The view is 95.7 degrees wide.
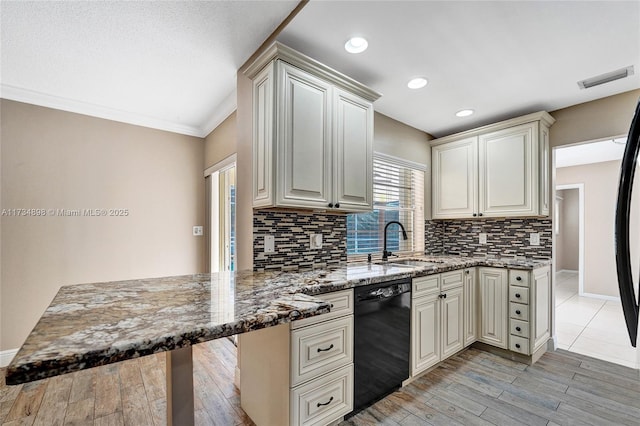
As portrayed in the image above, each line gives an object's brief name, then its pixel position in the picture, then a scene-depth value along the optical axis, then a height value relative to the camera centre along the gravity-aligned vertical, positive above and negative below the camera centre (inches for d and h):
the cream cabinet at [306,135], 73.0 +21.8
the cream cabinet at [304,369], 60.9 -35.3
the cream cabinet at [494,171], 113.7 +18.6
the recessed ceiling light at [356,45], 75.2 +45.0
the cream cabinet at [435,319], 89.2 -35.0
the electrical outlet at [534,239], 121.7 -10.9
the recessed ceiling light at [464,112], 119.1 +42.3
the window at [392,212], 116.0 +0.7
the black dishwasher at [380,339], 73.6 -34.2
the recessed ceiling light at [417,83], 95.5 +44.1
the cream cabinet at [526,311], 102.0 -35.3
